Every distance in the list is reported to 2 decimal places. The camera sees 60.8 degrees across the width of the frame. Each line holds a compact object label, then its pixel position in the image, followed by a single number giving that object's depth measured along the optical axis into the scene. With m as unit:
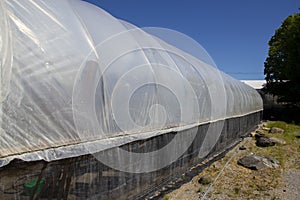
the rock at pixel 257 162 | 5.87
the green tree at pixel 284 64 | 16.30
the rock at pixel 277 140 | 8.78
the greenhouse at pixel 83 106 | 1.96
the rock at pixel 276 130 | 11.62
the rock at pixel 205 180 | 4.77
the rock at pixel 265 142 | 8.63
